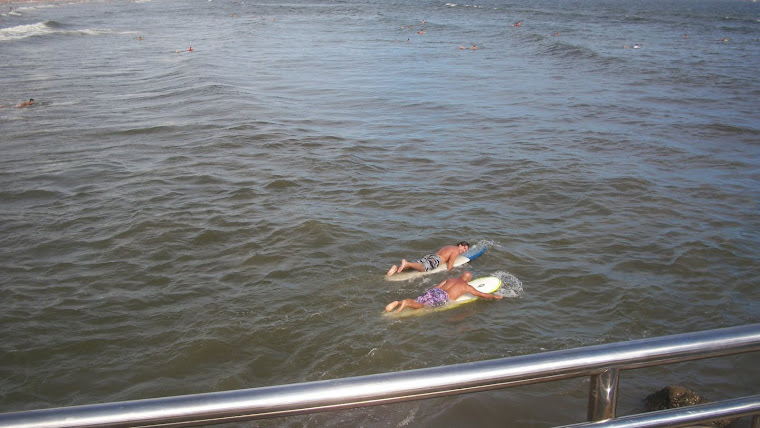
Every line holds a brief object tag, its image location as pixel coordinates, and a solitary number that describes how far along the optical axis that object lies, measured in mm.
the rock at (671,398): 4680
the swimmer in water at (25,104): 15927
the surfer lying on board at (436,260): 7652
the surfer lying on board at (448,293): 7020
